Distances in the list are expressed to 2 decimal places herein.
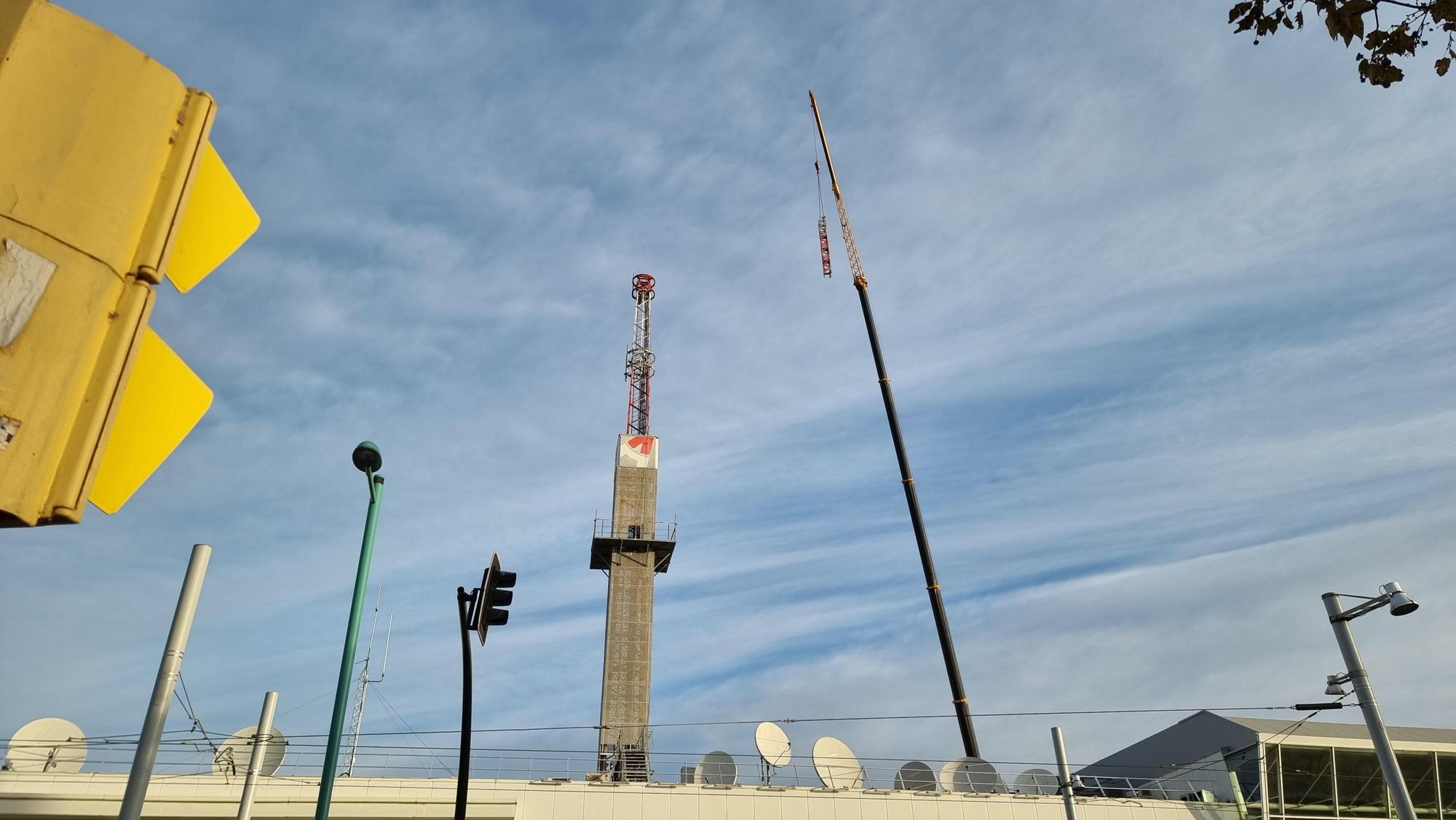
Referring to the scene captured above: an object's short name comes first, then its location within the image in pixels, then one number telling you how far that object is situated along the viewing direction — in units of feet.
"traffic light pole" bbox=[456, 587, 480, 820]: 47.32
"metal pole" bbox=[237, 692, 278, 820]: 72.33
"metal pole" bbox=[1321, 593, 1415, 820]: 53.78
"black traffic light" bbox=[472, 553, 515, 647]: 48.83
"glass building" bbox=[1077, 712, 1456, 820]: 122.21
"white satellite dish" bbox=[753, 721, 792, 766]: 114.73
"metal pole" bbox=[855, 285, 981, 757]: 143.74
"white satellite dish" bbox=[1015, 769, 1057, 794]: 119.96
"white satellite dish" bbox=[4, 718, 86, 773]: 99.19
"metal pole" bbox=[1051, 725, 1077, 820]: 91.35
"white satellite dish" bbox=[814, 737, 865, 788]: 113.09
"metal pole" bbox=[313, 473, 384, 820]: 39.36
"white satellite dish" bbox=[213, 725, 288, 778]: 100.73
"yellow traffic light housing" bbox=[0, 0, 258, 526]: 7.26
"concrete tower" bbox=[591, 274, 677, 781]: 158.92
